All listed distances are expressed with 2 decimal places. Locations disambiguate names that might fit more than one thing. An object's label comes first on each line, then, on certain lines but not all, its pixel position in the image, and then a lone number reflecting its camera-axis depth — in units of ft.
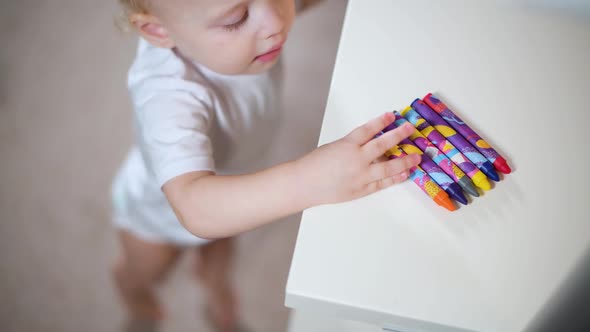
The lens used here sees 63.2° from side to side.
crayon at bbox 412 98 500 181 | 1.43
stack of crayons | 1.41
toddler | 1.47
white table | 1.29
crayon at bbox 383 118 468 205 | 1.39
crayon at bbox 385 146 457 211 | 1.38
